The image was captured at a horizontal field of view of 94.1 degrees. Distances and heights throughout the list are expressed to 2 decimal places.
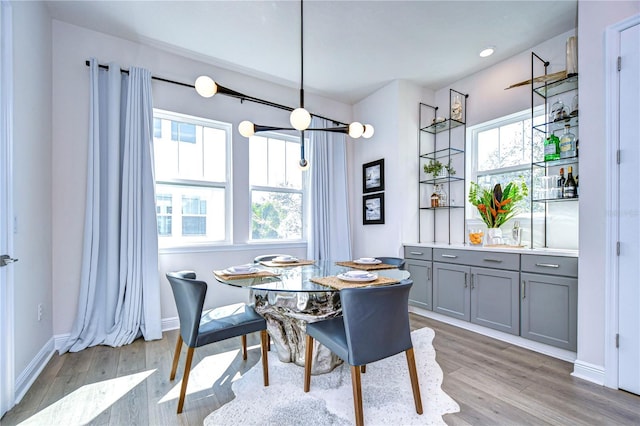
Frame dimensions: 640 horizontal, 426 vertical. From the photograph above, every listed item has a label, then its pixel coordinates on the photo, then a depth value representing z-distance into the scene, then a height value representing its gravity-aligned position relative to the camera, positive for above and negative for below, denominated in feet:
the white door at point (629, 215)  6.39 -0.10
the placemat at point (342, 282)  5.91 -1.48
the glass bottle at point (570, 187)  8.48 +0.68
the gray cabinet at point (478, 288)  9.00 -2.57
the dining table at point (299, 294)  6.11 -1.90
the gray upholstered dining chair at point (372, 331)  5.03 -2.12
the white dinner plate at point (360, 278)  6.22 -1.41
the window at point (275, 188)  12.48 +0.98
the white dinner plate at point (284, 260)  8.85 -1.48
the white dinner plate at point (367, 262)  8.28 -1.43
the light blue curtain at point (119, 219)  8.83 -0.26
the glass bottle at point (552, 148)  8.85 +1.88
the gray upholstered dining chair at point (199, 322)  5.75 -2.41
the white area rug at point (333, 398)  5.46 -3.84
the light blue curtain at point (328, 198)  13.28 +0.61
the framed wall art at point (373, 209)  13.28 +0.08
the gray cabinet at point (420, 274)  11.32 -2.45
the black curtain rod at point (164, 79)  9.23 +4.49
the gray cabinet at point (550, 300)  7.77 -2.46
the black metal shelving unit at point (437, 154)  12.16 +2.43
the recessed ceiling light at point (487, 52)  10.07 +5.48
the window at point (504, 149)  10.32 +2.27
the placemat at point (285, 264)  8.46 -1.54
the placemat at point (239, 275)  6.66 -1.48
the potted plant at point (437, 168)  12.26 +1.76
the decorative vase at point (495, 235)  10.29 -0.85
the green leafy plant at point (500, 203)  10.14 +0.27
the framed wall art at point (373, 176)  13.21 +1.59
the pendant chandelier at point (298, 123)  6.14 +2.14
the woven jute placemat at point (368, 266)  7.94 -1.50
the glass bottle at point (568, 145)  8.52 +1.89
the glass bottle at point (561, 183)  8.75 +0.82
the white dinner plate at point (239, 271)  6.93 -1.44
